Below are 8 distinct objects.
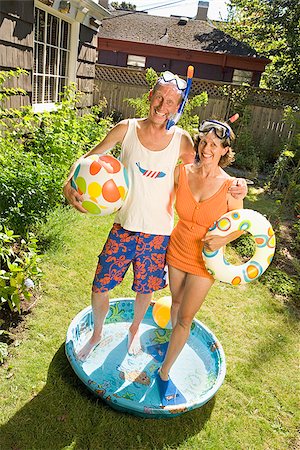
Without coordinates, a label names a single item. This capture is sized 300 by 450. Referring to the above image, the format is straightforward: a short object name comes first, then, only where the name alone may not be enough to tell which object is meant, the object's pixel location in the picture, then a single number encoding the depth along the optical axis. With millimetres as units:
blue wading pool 2160
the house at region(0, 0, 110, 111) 4254
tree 14366
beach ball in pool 2971
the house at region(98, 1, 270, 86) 15422
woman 1955
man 2012
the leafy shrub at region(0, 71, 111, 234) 3188
